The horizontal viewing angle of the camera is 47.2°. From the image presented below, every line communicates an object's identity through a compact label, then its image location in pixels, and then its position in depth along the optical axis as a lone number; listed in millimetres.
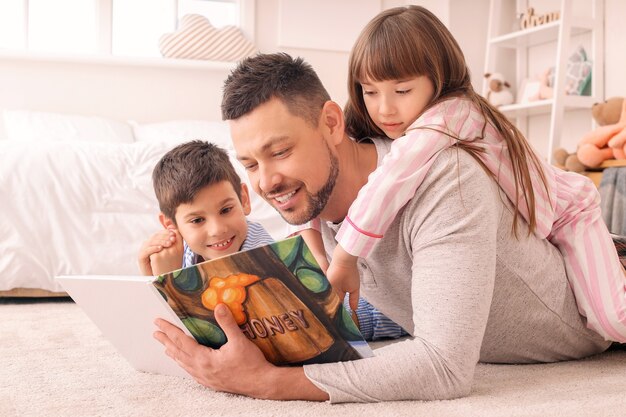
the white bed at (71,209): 2400
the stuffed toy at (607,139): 2922
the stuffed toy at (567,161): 3145
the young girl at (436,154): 1144
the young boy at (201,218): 1671
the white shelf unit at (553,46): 3705
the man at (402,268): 1050
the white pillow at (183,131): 3625
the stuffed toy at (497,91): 4238
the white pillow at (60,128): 3549
